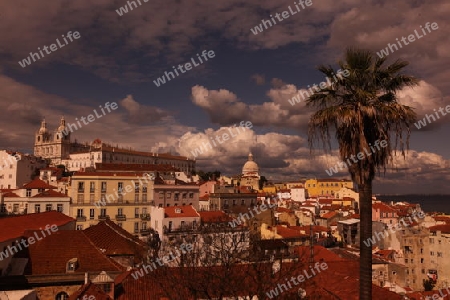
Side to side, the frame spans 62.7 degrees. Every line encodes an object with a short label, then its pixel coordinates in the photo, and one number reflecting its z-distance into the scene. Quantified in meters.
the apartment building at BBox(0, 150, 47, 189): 113.75
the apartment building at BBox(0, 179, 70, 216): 52.09
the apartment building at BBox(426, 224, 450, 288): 58.62
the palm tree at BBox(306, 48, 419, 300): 10.02
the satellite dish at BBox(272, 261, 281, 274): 19.38
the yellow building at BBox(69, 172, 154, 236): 51.62
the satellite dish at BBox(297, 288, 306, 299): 16.01
